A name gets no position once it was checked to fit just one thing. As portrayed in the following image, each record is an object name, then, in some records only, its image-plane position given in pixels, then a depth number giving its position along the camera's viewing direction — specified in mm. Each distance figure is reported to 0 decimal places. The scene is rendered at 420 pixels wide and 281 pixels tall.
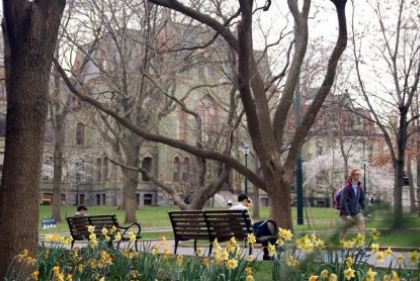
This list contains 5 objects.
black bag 11849
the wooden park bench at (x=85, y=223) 12390
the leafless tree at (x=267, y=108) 12746
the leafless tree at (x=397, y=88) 18766
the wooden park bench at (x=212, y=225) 11180
